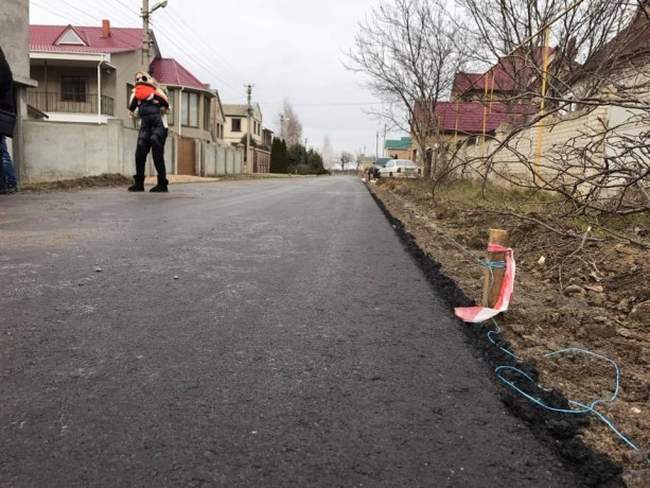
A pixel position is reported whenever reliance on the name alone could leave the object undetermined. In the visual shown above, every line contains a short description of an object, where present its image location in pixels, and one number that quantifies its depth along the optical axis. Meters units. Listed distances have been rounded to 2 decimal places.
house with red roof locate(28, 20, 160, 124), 29.66
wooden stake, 3.67
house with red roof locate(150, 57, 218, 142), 39.56
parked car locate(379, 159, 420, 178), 36.14
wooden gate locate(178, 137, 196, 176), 29.50
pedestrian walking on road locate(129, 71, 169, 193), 13.16
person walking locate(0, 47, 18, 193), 10.77
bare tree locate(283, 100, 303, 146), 106.46
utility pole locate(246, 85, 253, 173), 54.80
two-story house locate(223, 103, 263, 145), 73.42
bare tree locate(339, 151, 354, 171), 169.88
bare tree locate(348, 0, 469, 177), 19.42
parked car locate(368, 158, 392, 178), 40.28
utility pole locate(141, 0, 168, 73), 24.81
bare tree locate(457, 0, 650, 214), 4.19
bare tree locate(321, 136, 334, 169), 160.85
